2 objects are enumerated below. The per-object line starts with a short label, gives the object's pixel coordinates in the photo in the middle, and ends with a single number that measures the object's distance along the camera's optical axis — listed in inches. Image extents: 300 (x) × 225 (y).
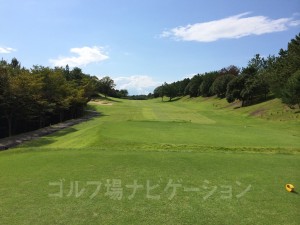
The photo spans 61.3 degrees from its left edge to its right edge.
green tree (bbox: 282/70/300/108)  1161.6
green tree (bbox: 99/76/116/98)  3516.2
